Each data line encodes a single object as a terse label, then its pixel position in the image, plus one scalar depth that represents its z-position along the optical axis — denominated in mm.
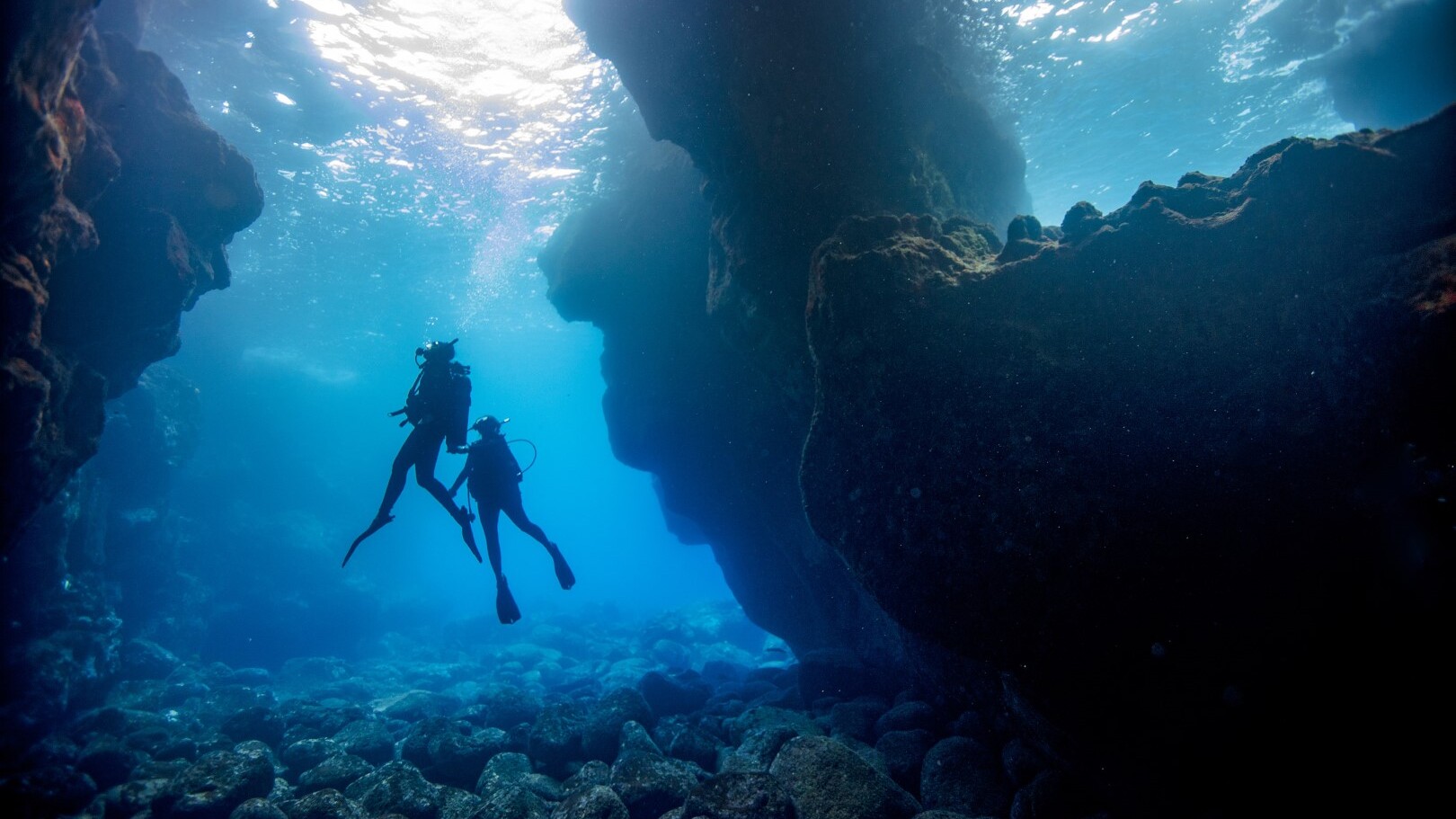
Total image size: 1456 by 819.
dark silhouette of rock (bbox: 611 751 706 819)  5270
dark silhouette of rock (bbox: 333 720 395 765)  7984
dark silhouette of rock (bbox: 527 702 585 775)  7159
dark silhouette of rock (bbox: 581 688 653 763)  7305
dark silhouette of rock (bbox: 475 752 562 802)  5941
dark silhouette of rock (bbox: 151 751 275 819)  5648
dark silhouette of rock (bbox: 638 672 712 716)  10445
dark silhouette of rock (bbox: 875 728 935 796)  5039
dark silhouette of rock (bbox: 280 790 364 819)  5281
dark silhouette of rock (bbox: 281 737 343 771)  7645
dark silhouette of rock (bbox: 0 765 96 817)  6008
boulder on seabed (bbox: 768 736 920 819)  4250
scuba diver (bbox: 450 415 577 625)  8539
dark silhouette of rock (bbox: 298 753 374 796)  6473
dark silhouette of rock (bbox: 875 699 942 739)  5840
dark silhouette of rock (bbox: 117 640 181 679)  15484
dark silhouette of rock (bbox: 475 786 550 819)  5188
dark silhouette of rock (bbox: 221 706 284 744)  8992
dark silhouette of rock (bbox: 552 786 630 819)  4887
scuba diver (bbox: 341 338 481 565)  7699
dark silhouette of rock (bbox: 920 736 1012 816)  4480
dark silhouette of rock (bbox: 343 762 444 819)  5684
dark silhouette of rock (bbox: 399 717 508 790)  7039
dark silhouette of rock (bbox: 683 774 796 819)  4207
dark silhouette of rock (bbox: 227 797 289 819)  5246
